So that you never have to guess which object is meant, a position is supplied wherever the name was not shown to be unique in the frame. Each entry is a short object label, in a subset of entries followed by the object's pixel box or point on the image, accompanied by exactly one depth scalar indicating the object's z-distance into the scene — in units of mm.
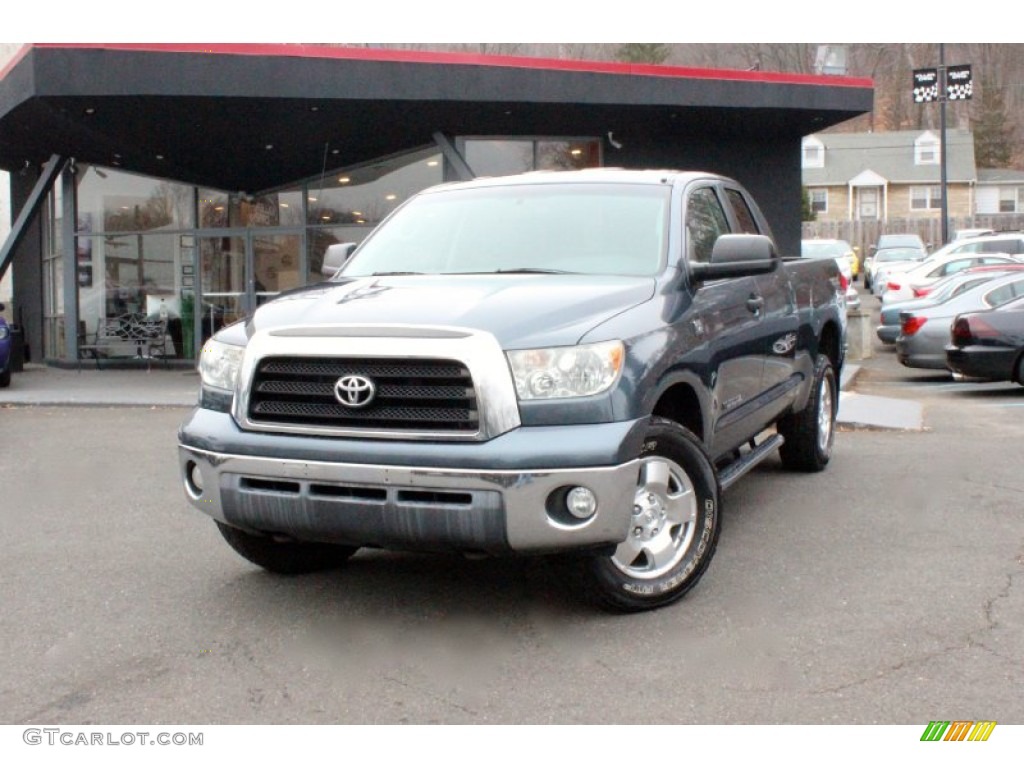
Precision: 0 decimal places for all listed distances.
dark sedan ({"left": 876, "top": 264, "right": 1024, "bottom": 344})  17172
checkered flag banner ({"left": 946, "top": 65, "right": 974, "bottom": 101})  38000
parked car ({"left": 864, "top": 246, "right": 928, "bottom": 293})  36656
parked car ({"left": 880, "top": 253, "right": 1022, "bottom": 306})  23444
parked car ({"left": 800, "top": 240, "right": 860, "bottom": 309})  28562
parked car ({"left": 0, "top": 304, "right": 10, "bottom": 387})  15531
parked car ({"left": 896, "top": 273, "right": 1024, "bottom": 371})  15484
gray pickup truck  4301
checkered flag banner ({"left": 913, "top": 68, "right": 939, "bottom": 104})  38062
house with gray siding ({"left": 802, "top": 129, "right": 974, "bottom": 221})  58906
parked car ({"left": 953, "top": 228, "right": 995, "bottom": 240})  34750
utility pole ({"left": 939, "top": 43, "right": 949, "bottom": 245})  37312
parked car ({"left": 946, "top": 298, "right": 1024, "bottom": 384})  13578
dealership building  14258
